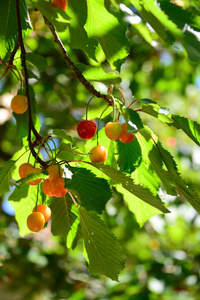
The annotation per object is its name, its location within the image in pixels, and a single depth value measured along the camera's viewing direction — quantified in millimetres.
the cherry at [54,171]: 562
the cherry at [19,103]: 634
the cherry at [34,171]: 565
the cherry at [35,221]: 588
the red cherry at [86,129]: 625
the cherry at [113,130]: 586
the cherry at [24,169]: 580
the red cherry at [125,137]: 586
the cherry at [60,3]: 573
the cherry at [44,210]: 604
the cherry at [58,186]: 552
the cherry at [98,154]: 591
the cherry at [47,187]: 578
